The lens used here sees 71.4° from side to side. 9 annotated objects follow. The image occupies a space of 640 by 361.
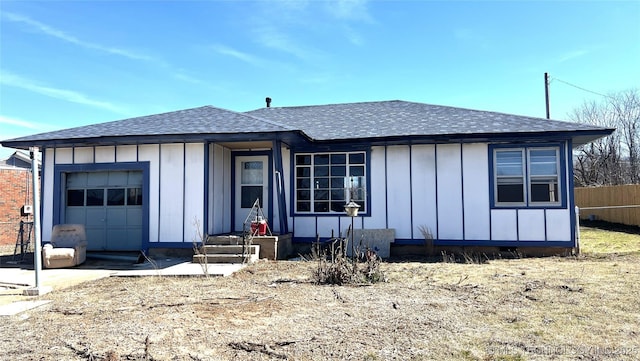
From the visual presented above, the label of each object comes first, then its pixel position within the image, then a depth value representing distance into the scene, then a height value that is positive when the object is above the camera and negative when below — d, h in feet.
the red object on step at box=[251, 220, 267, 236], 34.71 -1.95
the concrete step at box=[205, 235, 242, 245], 34.12 -2.80
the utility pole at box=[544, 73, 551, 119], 78.95 +20.08
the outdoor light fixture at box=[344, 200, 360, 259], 28.68 -0.46
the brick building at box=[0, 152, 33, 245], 55.01 +1.04
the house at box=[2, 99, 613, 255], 34.94 +2.09
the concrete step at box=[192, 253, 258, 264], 31.96 -3.95
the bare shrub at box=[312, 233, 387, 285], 24.36 -3.89
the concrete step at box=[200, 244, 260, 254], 33.19 -3.42
